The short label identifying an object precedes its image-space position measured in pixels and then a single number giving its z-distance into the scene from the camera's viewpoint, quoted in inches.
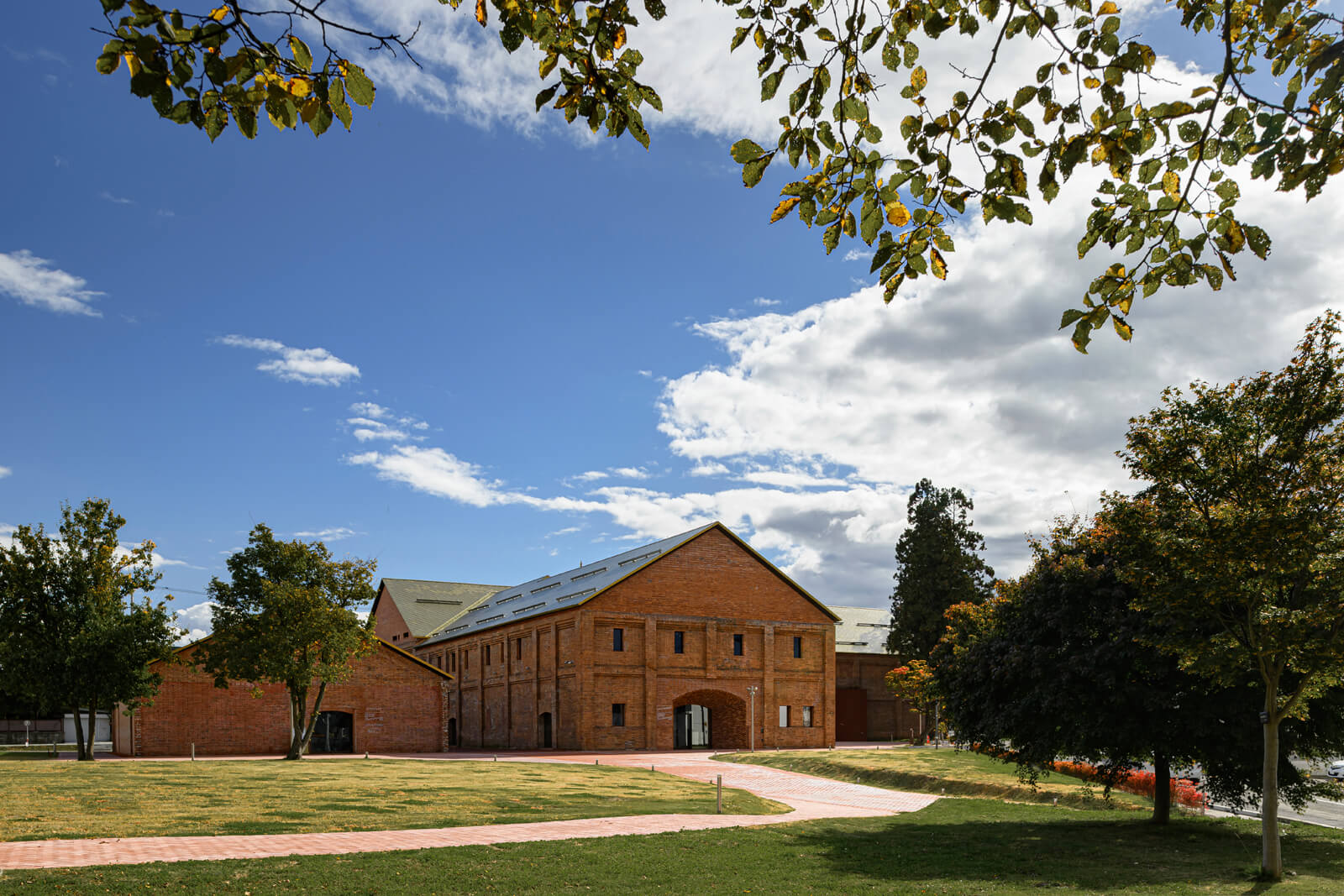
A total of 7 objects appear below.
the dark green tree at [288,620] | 1678.2
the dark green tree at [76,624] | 1598.2
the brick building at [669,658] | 2142.0
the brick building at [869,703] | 2704.2
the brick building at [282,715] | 1882.4
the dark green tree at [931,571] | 2391.7
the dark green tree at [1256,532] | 612.7
